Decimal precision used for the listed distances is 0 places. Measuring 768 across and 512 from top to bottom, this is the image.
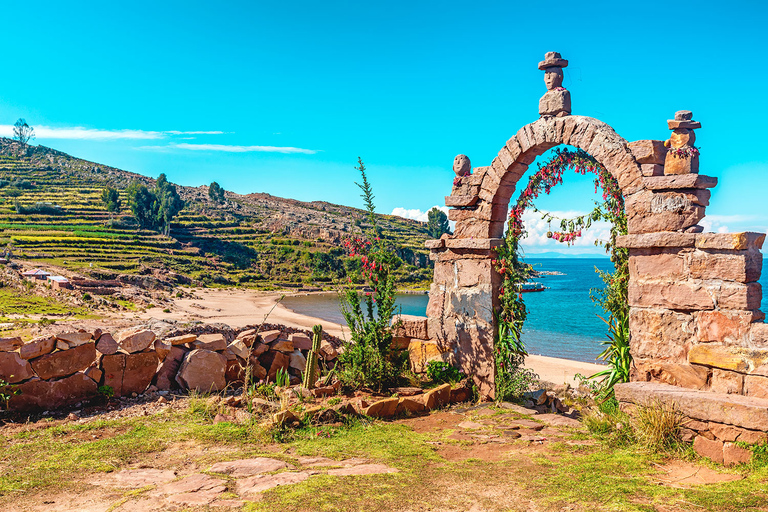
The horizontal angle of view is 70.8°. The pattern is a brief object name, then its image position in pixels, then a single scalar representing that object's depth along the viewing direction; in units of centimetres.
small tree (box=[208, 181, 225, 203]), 12062
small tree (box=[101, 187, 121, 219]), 7988
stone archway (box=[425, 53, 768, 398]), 537
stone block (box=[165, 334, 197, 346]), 812
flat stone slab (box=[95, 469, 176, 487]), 435
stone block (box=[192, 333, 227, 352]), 813
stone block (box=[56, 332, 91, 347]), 723
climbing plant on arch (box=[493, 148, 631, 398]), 653
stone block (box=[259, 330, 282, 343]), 870
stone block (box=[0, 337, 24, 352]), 677
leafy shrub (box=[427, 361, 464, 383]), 777
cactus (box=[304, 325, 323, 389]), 756
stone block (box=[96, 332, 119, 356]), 744
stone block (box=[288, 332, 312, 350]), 892
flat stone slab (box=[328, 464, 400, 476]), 454
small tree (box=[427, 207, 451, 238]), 9018
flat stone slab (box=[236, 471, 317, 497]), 409
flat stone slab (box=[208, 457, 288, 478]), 454
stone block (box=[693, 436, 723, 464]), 484
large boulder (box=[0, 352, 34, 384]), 672
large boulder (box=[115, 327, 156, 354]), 762
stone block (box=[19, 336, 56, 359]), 686
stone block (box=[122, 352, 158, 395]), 760
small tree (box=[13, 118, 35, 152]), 13462
